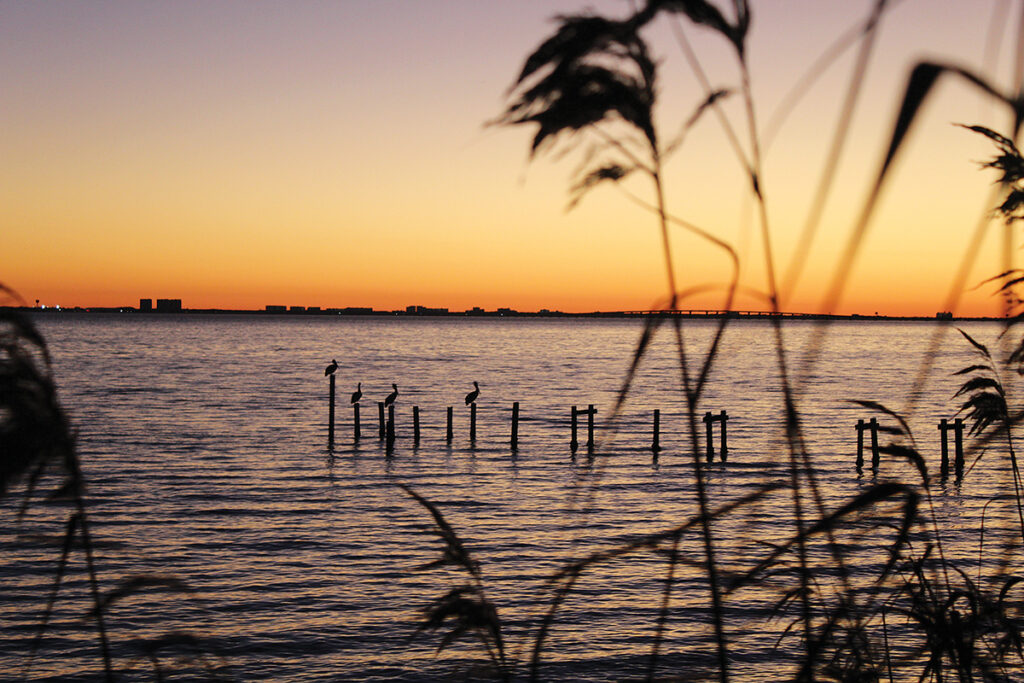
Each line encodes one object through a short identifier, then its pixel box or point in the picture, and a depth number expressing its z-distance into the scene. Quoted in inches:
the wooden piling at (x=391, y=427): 1334.9
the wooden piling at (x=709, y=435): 1170.4
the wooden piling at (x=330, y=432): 1395.2
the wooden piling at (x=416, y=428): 1396.4
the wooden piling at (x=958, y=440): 1108.5
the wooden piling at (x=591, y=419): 1274.6
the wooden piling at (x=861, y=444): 1166.5
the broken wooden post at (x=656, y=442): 1284.4
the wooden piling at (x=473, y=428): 1430.9
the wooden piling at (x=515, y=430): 1358.3
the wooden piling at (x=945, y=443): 1104.5
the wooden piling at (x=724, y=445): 1250.0
